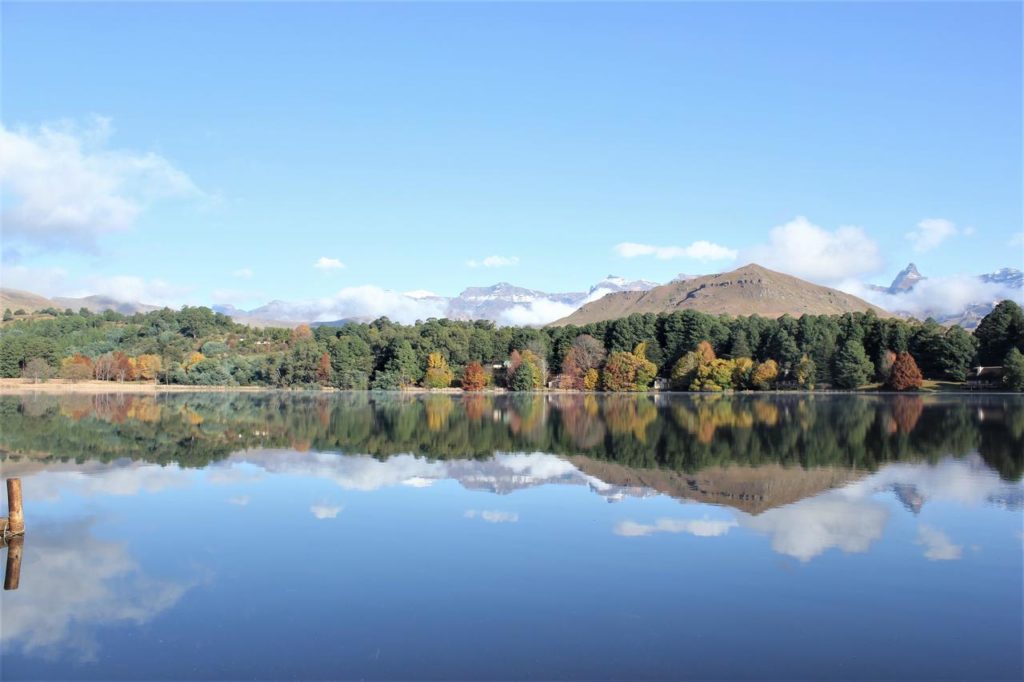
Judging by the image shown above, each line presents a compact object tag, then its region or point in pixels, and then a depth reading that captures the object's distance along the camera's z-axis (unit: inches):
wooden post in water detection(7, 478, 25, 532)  717.3
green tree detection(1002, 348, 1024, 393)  3693.4
